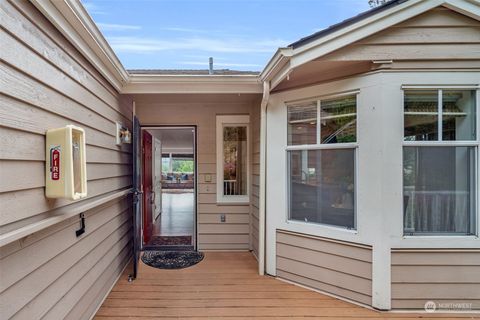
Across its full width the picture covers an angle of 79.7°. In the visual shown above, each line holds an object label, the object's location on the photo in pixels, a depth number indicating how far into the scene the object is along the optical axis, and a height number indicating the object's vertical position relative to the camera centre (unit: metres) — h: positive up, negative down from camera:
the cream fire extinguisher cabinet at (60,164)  1.70 -0.02
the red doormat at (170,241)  4.71 -1.35
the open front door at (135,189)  3.40 -0.34
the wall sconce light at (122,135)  3.41 +0.32
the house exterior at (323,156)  1.73 +0.06
